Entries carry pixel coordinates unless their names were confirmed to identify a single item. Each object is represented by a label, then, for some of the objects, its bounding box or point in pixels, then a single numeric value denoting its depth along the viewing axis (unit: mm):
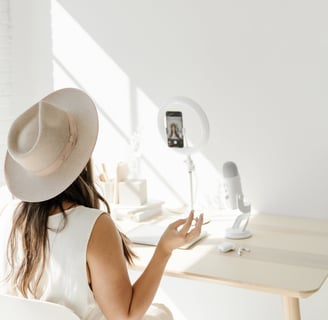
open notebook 1843
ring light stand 2016
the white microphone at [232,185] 1952
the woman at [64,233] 1312
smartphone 2117
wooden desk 1471
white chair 1142
